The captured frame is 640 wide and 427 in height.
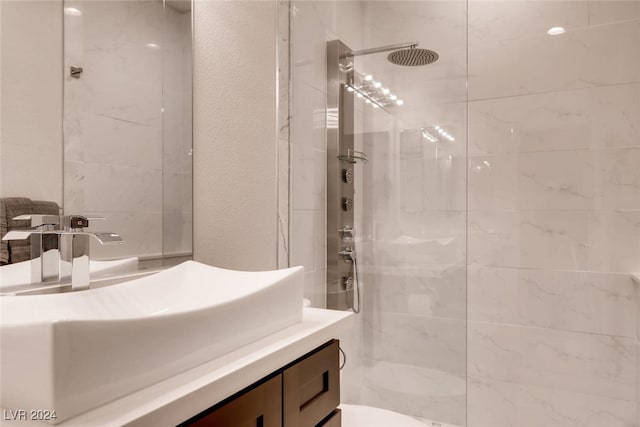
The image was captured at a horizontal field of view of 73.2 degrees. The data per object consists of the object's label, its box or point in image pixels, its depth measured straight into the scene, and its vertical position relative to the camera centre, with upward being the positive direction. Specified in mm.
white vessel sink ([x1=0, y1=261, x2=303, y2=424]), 588 -222
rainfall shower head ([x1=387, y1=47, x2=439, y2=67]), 1998 +736
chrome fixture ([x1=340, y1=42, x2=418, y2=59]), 2055 +791
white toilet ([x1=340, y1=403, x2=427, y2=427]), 1577 -774
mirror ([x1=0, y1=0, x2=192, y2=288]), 1105 +291
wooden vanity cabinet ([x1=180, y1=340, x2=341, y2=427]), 775 -392
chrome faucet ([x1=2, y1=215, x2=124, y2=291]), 1098 -99
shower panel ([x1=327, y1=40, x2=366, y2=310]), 2004 +174
